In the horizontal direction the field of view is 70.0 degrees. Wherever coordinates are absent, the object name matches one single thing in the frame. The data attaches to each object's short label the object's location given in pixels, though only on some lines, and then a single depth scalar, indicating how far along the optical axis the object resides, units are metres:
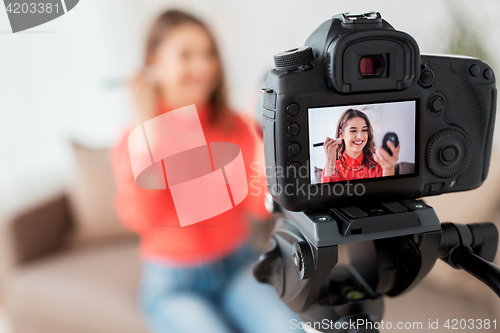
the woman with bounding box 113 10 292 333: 0.97
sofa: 0.99
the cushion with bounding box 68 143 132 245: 1.48
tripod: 0.45
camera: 0.45
